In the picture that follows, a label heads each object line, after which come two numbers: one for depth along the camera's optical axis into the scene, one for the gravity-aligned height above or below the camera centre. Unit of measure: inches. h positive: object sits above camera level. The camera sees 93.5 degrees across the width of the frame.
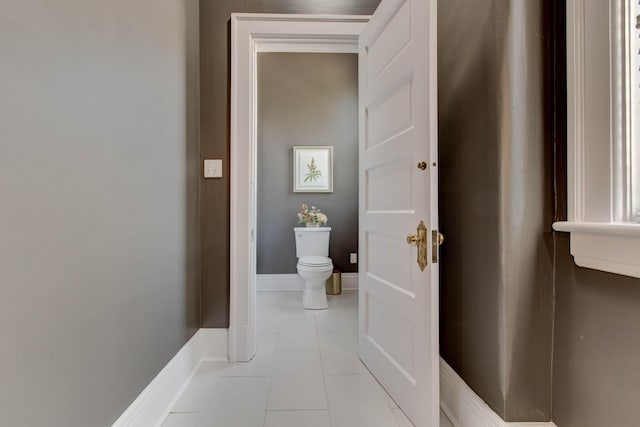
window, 31.2 +8.5
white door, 46.1 +1.8
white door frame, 74.0 +15.8
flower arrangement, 140.3 -2.5
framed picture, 148.3 +21.1
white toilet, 113.7 -25.5
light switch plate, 75.1 +10.5
